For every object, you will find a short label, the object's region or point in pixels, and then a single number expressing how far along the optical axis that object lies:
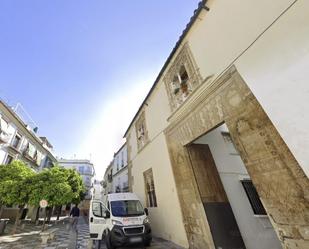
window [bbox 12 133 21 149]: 16.42
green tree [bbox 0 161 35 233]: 10.42
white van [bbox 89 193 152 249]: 6.54
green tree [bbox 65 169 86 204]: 16.72
